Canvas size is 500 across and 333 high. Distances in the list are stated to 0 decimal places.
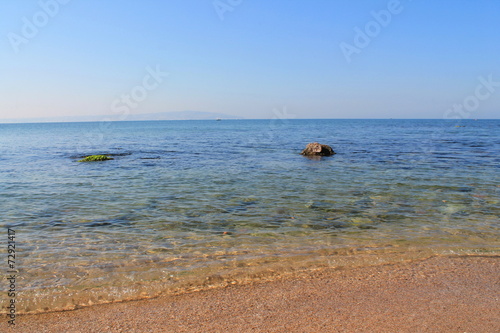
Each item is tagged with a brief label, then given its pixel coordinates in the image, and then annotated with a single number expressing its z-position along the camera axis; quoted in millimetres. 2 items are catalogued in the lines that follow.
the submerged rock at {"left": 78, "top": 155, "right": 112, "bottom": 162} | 25406
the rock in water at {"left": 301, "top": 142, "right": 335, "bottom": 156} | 27703
